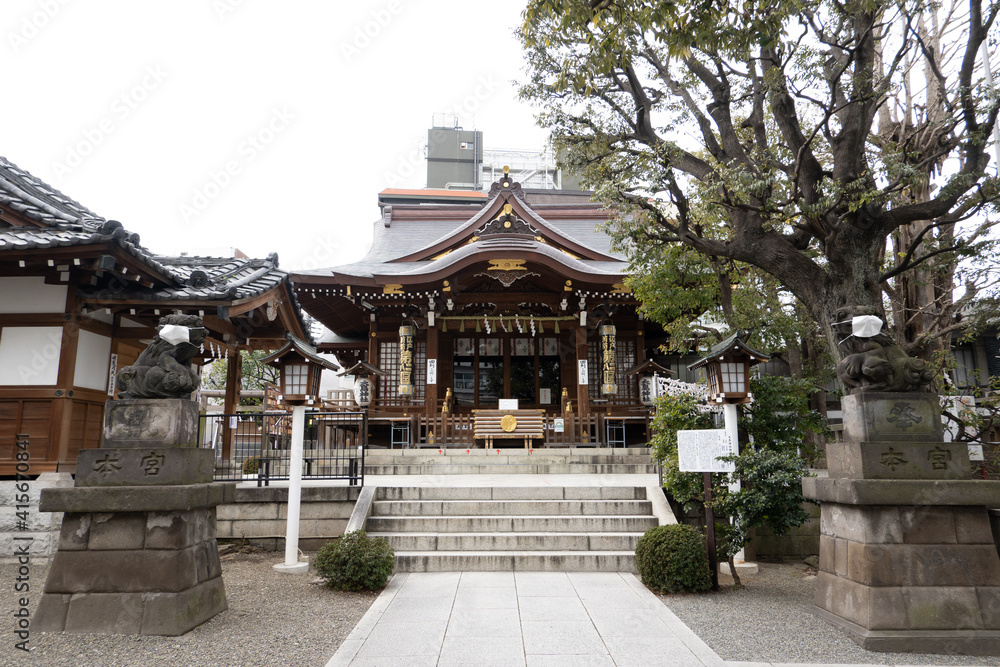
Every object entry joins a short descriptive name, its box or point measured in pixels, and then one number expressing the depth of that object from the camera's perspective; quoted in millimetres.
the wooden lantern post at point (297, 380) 7715
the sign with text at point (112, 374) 9367
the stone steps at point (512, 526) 7301
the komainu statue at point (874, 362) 5223
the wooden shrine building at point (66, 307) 7895
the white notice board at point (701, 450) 6590
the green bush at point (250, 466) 12555
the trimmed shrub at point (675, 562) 6279
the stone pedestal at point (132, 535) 4902
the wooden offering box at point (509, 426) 14102
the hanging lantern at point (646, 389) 15320
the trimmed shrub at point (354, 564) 6395
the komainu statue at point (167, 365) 5348
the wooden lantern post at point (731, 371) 7418
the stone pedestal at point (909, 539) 4746
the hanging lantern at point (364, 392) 16547
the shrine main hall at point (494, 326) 14750
